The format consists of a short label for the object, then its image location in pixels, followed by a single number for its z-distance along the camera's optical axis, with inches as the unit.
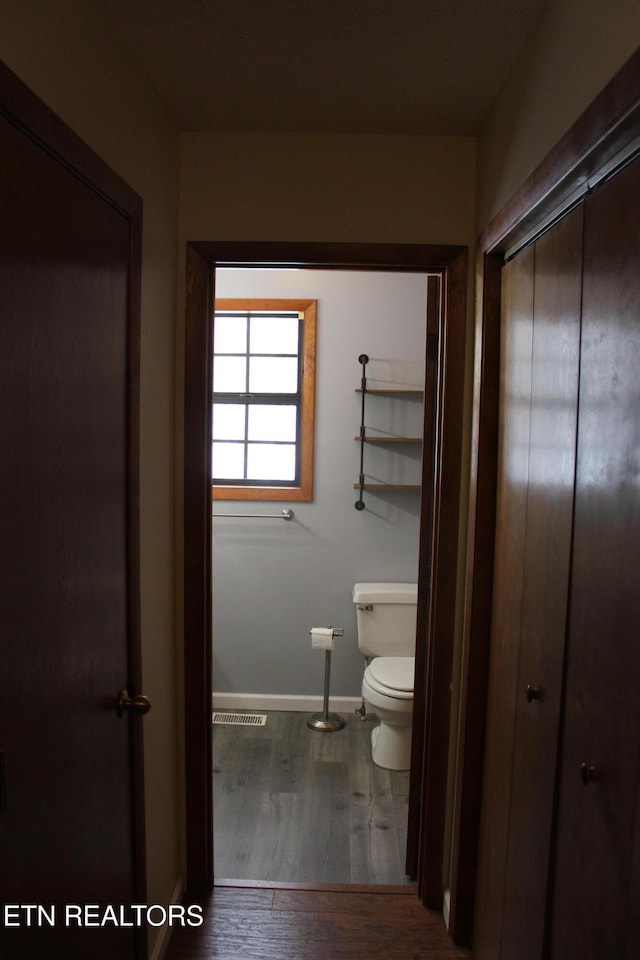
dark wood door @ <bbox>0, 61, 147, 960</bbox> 51.6
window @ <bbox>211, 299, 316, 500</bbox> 137.9
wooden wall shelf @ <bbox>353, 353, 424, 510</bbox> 135.3
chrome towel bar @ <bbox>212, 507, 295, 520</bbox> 138.8
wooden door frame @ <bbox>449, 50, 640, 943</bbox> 63.2
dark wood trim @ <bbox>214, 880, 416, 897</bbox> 86.8
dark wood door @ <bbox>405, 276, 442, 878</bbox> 86.7
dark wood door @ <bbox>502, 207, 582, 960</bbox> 49.4
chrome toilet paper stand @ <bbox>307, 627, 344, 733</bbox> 134.9
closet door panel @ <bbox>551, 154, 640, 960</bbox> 38.6
